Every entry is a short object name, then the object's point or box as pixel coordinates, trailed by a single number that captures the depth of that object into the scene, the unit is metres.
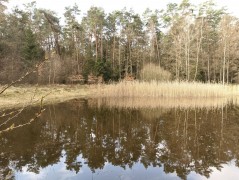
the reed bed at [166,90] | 12.62
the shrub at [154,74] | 15.78
